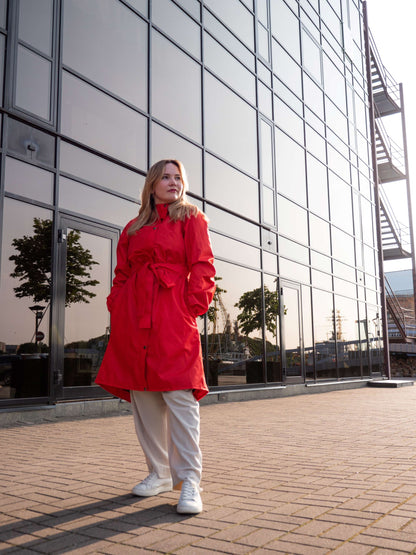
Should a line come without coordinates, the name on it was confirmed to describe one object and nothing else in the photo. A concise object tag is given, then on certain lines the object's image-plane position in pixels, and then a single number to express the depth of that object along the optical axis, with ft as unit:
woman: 9.75
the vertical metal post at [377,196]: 67.36
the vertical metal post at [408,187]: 79.61
